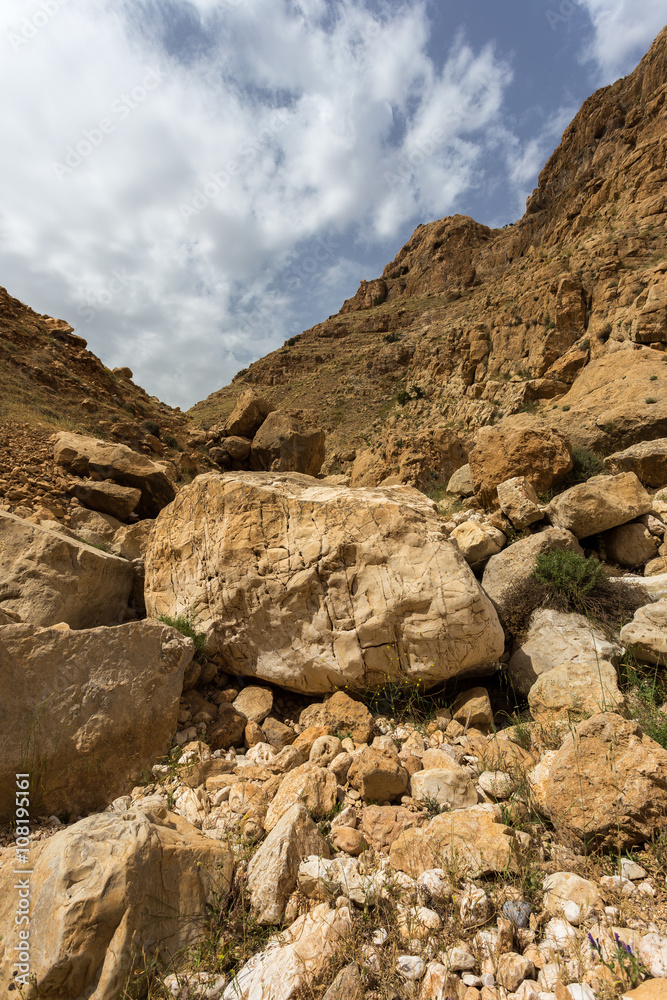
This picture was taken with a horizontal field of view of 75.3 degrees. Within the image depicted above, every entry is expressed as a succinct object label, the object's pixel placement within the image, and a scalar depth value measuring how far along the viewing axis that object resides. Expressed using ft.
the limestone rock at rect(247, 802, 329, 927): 6.10
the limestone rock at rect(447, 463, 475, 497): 28.40
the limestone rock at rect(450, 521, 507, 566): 16.29
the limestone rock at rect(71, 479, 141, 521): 23.54
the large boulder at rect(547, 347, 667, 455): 25.67
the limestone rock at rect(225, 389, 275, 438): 45.68
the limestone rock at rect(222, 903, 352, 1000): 5.08
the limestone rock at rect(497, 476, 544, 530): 17.21
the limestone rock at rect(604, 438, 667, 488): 21.11
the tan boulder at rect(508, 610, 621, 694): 11.77
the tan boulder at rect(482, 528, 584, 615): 14.42
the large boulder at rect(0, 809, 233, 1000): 5.27
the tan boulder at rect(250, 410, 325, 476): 40.06
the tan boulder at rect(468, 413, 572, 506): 22.03
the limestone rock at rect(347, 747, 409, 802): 8.16
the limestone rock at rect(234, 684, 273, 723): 11.97
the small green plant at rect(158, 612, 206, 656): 13.24
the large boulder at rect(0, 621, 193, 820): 8.76
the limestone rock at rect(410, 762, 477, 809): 7.86
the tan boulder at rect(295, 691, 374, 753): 10.59
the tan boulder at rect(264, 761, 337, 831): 7.91
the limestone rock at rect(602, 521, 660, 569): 15.93
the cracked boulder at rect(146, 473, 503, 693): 11.53
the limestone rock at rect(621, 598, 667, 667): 10.35
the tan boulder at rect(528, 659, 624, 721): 9.68
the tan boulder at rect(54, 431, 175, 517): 25.55
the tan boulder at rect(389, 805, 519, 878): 6.23
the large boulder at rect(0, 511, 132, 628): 12.46
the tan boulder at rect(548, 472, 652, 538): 16.10
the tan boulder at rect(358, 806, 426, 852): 7.17
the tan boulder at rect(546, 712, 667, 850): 6.22
